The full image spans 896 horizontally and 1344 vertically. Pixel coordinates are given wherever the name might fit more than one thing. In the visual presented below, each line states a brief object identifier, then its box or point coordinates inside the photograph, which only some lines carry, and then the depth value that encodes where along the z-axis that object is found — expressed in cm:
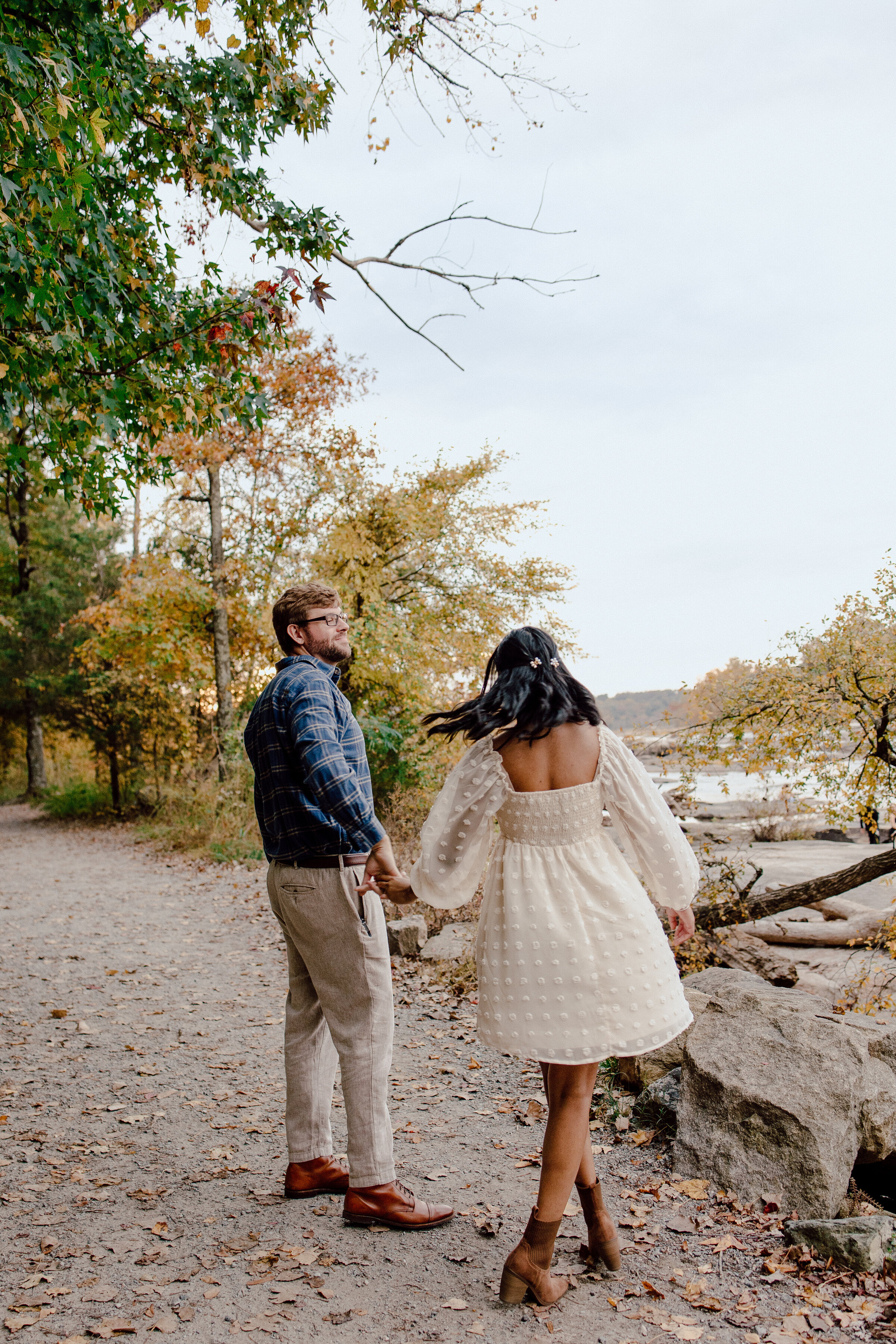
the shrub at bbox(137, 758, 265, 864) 1324
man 300
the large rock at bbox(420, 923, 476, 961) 711
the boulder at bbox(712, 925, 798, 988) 695
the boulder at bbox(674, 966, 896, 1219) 348
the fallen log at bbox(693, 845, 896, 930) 757
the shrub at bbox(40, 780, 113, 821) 2056
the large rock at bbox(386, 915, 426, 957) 734
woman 267
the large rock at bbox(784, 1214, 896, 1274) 304
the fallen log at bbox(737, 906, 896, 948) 995
